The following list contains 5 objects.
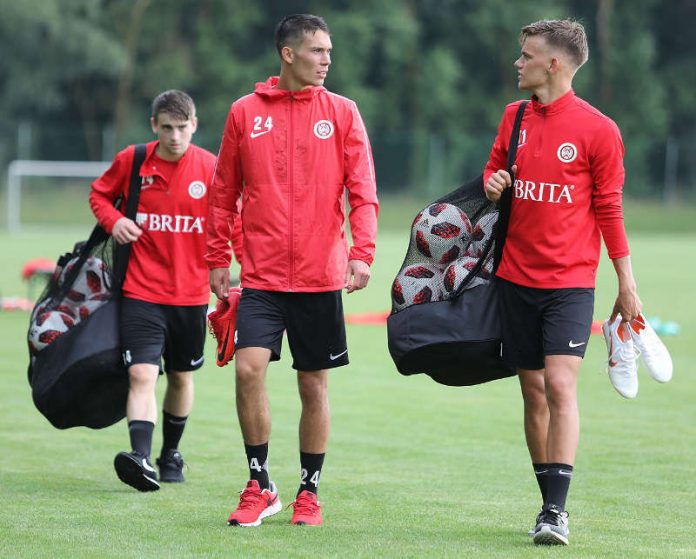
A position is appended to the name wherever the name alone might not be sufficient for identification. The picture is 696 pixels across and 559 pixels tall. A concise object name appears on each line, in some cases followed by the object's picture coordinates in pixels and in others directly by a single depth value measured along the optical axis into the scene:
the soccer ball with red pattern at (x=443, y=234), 12.06
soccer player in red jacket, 11.85
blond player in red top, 11.09
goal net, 75.56
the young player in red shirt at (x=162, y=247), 14.02
